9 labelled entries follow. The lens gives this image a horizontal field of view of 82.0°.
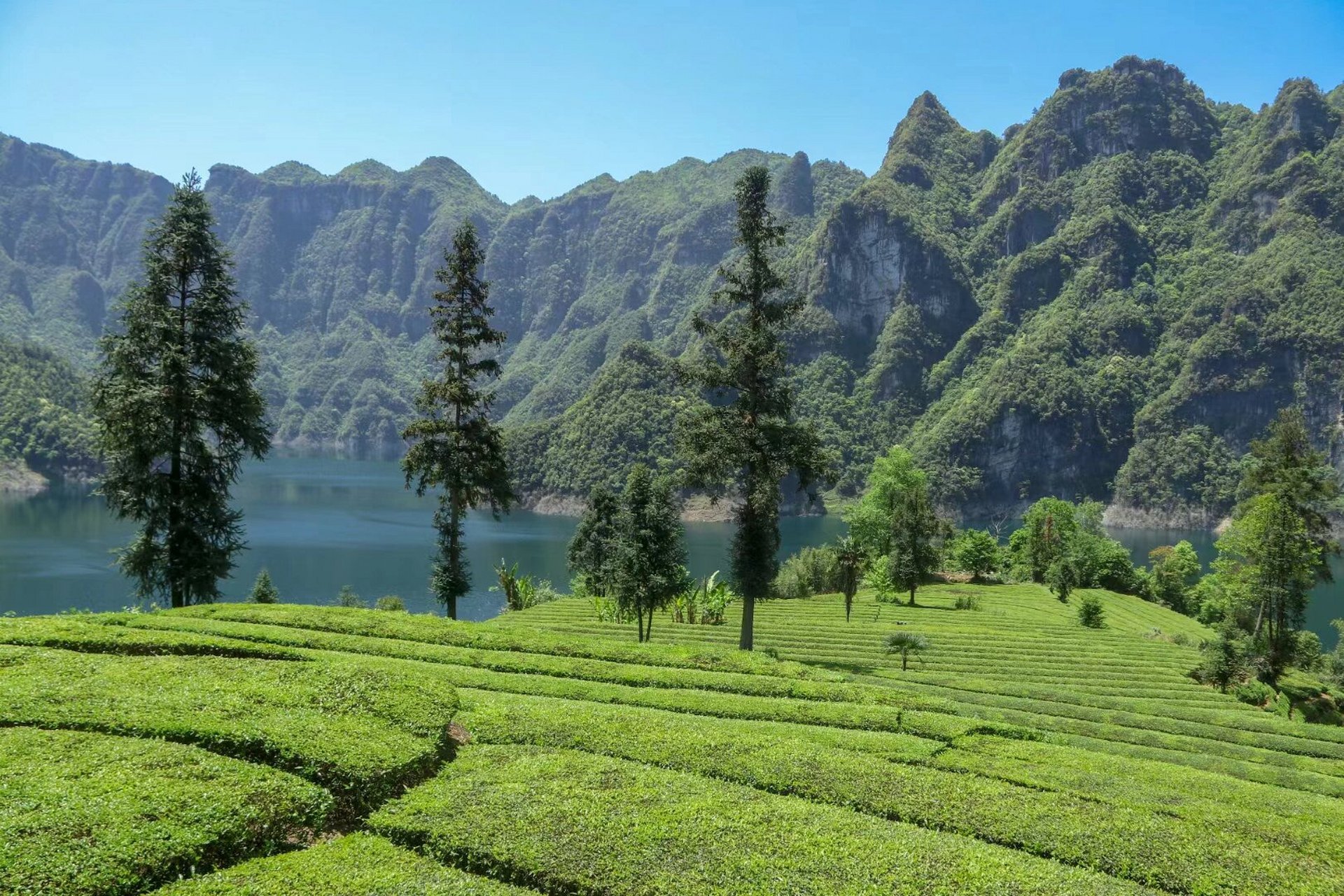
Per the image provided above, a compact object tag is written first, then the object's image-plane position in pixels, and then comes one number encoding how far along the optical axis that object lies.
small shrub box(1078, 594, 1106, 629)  43.94
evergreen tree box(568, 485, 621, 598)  32.12
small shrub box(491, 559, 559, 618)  49.56
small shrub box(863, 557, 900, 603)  53.34
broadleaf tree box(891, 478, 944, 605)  53.47
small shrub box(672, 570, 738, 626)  42.53
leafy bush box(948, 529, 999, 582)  70.62
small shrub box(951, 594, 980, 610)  50.44
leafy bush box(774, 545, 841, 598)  63.38
